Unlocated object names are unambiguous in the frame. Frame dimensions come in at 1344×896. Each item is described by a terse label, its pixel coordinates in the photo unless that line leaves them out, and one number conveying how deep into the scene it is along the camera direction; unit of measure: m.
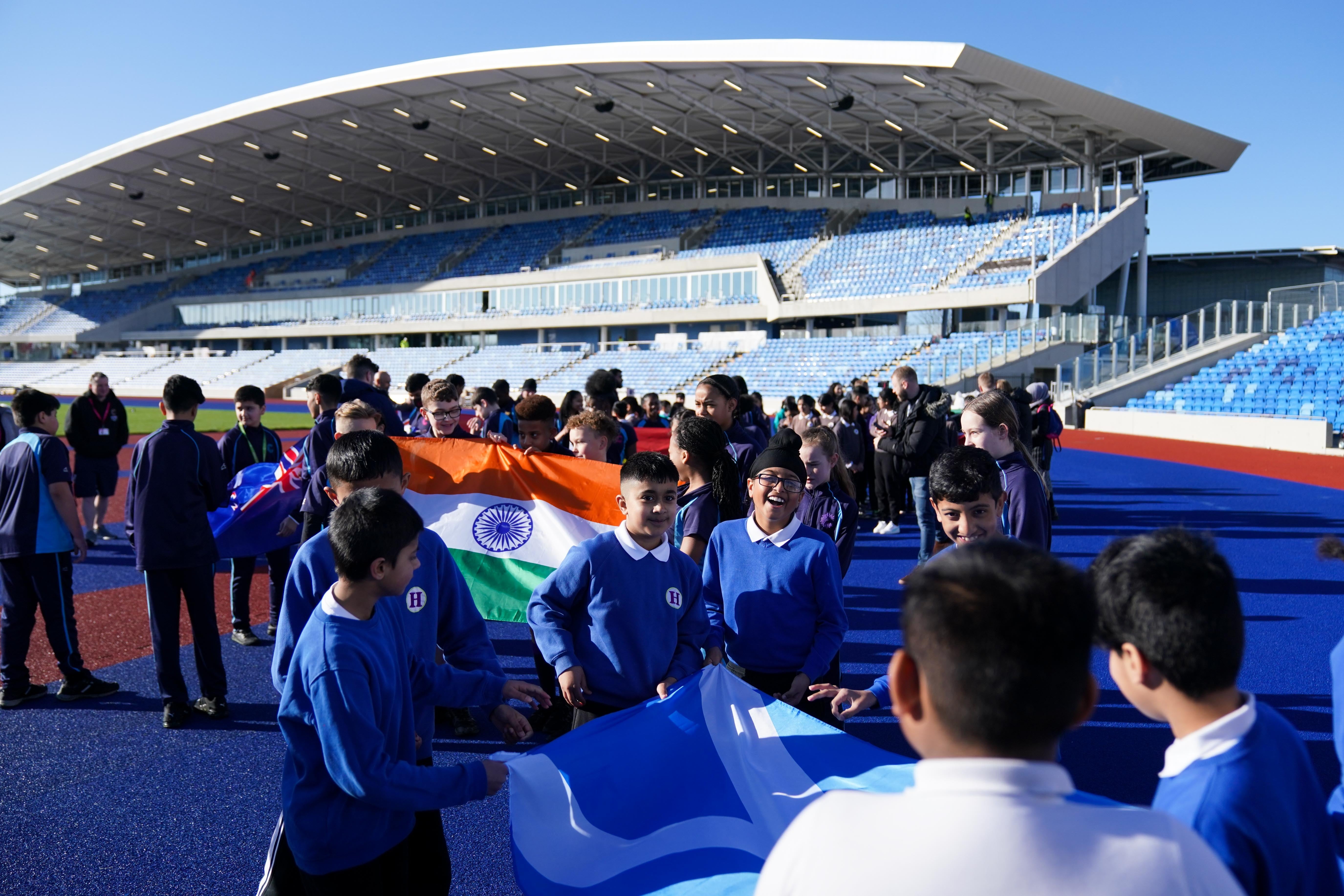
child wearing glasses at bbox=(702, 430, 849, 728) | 3.68
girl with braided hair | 4.55
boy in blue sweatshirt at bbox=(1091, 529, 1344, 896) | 1.37
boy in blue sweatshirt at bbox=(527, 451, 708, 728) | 3.44
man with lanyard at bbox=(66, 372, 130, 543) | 10.05
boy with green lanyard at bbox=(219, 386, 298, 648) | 6.76
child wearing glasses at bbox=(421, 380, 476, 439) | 6.94
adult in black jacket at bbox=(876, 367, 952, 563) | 9.33
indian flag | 6.35
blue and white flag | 2.62
